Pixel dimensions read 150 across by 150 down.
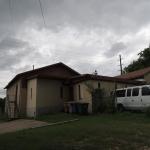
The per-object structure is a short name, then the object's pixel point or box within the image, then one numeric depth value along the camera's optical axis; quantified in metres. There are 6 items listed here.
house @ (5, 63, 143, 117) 13.05
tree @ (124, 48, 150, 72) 30.71
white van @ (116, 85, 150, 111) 10.21
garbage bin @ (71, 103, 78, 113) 12.23
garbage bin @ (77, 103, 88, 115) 12.01
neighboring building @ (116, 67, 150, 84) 19.83
